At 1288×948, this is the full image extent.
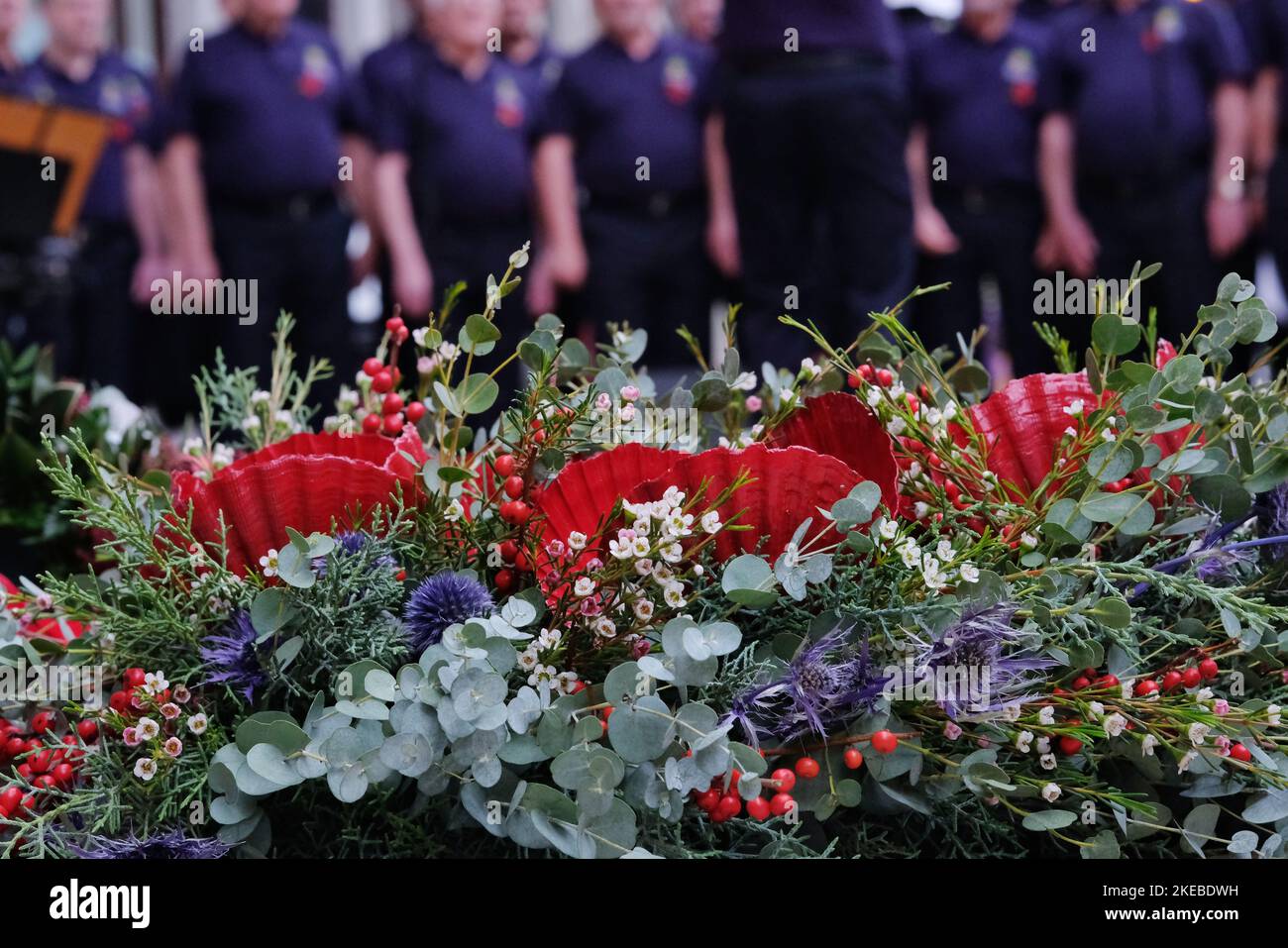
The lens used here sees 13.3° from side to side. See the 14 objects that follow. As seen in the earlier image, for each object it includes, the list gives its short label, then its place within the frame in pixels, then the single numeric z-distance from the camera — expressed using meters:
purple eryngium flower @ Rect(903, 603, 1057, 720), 2.42
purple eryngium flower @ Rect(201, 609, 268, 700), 2.45
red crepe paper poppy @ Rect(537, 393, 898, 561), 2.44
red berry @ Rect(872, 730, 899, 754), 2.41
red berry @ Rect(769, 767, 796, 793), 2.41
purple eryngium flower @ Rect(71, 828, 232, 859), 2.41
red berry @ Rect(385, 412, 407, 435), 2.62
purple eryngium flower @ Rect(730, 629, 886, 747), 2.42
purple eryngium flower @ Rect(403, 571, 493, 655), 2.45
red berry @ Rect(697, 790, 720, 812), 2.41
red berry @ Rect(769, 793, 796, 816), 2.40
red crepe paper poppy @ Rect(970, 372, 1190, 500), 2.52
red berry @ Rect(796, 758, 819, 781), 2.42
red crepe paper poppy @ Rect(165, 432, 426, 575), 2.49
